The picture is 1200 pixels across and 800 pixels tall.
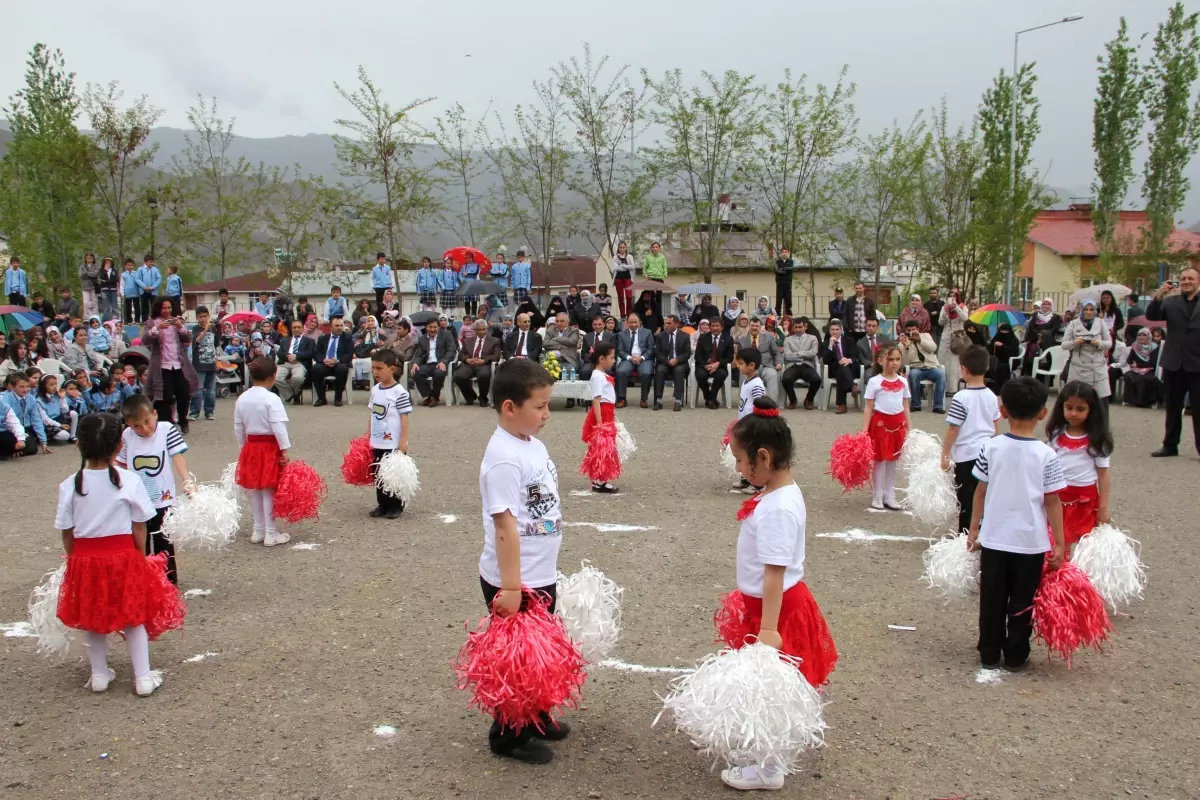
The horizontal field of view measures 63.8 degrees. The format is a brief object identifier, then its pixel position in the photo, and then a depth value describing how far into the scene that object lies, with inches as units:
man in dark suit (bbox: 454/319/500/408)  704.4
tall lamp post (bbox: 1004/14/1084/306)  1046.4
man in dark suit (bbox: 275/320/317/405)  737.6
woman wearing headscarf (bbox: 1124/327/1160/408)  654.6
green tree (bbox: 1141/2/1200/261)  1238.9
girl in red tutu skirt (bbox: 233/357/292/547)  306.2
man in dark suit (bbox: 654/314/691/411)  682.8
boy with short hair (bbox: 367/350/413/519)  344.5
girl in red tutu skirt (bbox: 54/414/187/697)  194.1
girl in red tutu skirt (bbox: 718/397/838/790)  149.2
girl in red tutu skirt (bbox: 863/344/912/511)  352.8
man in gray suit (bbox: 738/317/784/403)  671.1
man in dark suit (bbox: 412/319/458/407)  711.7
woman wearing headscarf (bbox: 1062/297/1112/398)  576.1
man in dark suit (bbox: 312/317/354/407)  719.7
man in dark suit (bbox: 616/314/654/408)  690.2
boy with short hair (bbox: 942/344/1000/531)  289.0
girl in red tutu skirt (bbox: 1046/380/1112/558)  234.4
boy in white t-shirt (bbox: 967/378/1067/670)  198.7
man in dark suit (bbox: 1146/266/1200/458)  435.8
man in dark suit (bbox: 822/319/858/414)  659.4
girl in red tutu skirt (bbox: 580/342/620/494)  390.3
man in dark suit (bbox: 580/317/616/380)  700.7
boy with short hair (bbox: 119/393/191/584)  252.4
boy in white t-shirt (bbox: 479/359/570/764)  154.3
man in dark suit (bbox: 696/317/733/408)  682.8
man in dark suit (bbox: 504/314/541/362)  717.4
